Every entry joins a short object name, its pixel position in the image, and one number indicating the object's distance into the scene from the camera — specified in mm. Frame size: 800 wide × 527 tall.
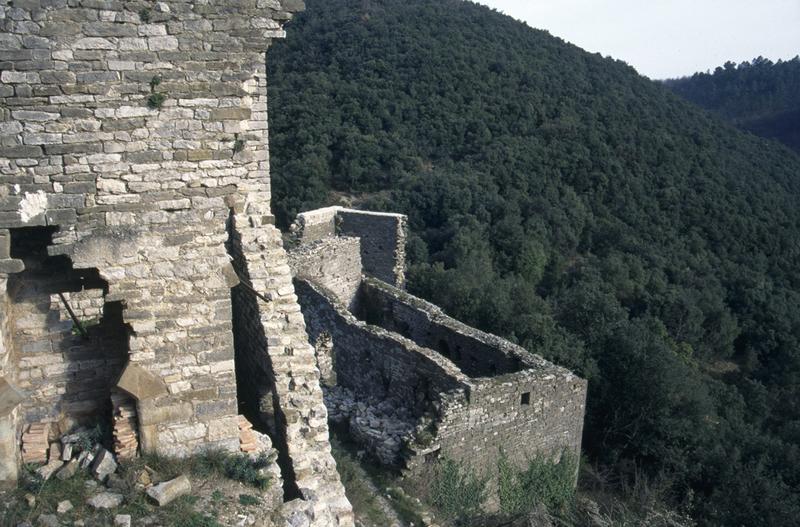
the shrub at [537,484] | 10016
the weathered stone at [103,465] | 5113
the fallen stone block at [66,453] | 5254
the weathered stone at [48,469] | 5094
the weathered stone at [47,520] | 4625
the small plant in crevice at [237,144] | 5316
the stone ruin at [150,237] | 4805
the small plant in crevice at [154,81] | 4996
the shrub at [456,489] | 9227
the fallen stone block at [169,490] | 4883
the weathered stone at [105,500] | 4797
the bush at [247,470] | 5236
